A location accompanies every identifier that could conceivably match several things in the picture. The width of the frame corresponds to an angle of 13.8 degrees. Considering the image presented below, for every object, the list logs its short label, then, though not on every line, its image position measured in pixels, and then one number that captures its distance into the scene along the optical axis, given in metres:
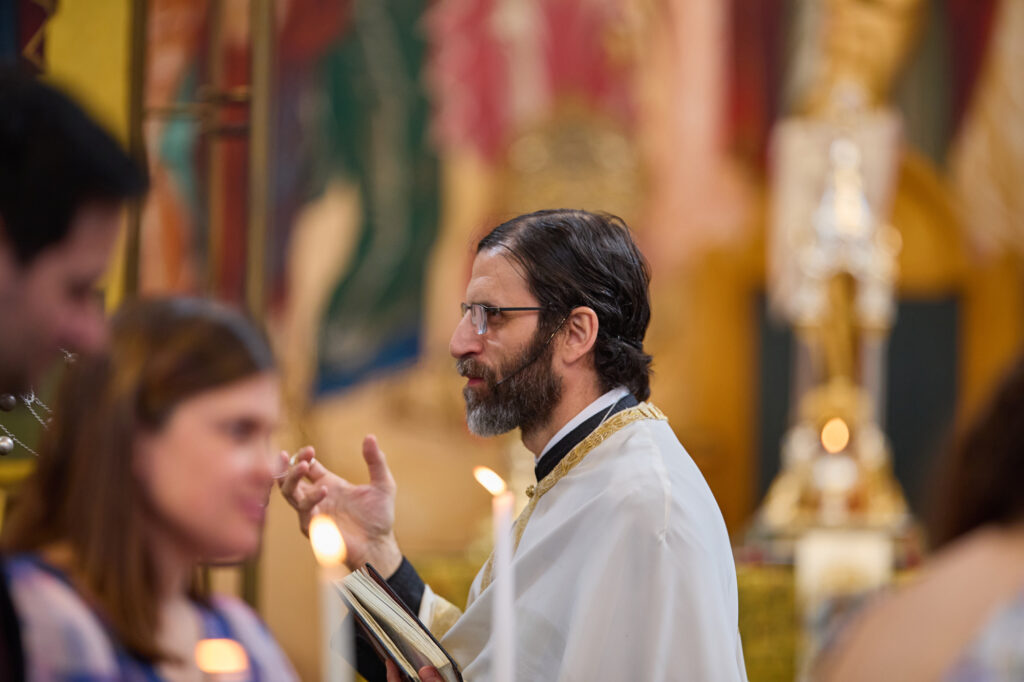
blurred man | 3.94
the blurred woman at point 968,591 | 3.76
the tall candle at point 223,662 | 3.58
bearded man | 4.34
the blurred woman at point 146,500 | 3.88
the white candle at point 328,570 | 3.35
